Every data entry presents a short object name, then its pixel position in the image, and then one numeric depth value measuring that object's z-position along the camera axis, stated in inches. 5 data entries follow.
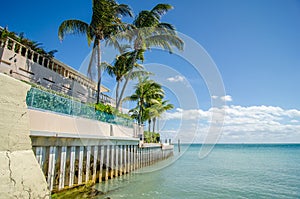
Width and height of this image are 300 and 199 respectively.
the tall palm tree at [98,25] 530.6
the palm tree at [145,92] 930.7
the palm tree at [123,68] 692.7
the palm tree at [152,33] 594.9
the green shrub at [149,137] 734.9
